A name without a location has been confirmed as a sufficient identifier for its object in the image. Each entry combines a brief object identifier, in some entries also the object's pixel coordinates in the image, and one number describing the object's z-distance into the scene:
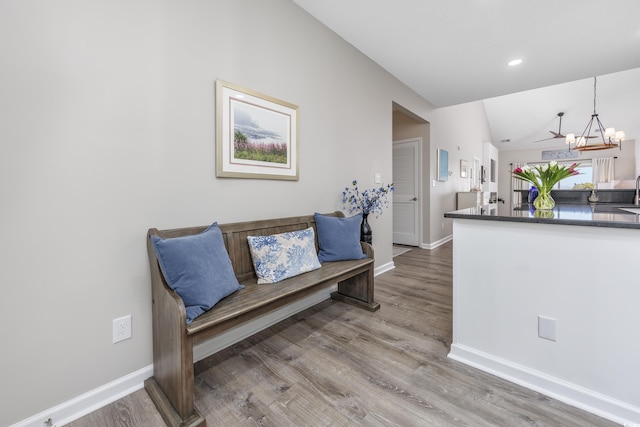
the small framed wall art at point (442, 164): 5.09
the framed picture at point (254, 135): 1.85
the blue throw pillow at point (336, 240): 2.40
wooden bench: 1.25
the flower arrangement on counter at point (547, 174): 1.93
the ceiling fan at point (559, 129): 6.57
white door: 4.96
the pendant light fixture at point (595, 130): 5.12
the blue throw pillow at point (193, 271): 1.39
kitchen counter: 1.28
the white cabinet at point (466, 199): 5.91
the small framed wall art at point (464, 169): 6.29
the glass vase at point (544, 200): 2.00
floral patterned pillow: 1.91
